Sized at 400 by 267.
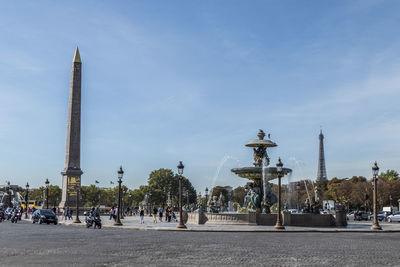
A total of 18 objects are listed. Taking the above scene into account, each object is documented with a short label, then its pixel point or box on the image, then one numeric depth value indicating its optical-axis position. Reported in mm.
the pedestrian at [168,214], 47550
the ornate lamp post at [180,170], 30234
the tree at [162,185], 113375
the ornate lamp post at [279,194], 28234
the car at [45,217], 40812
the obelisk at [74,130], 63469
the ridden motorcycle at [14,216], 43159
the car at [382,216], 63956
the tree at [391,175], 120606
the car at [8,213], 51219
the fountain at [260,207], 32219
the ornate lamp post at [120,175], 35250
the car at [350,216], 70125
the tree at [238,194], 135625
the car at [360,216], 59041
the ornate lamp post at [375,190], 29647
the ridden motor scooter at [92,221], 32438
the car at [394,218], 55150
